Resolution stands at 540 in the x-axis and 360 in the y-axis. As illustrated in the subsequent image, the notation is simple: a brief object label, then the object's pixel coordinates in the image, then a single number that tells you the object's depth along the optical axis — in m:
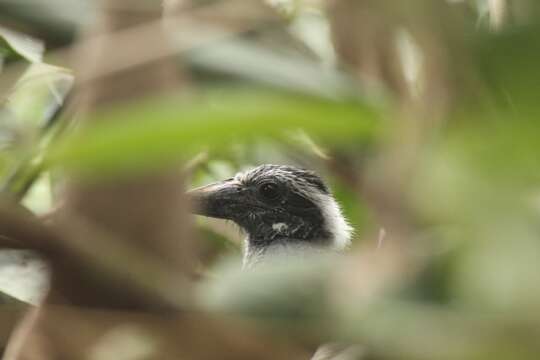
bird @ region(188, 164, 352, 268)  8.19
